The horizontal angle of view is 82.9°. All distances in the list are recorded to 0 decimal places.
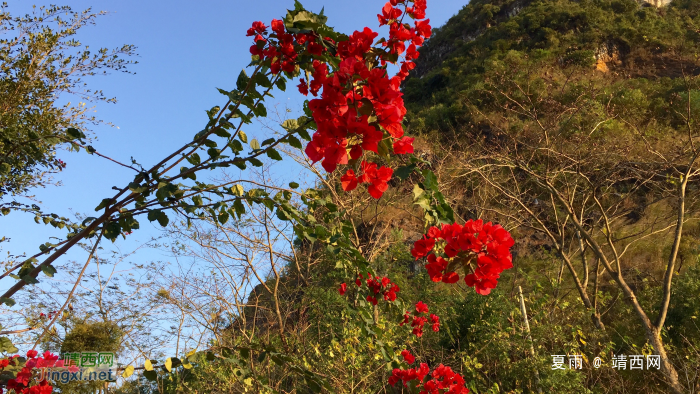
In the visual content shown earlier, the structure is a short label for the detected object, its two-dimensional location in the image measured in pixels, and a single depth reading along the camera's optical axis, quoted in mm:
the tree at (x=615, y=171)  3807
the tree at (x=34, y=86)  3156
